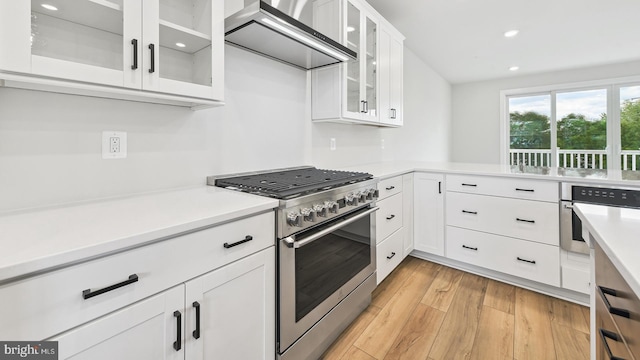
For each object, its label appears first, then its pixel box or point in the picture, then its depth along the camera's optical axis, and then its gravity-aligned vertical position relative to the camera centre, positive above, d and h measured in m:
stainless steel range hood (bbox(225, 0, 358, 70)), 1.36 +0.85
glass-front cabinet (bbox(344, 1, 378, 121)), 2.18 +0.98
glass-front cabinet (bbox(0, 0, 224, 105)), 0.83 +0.54
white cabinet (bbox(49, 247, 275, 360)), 0.73 -0.45
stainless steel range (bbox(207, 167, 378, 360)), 1.25 -0.38
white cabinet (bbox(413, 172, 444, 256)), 2.62 -0.32
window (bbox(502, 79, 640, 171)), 4.67 +1.01
